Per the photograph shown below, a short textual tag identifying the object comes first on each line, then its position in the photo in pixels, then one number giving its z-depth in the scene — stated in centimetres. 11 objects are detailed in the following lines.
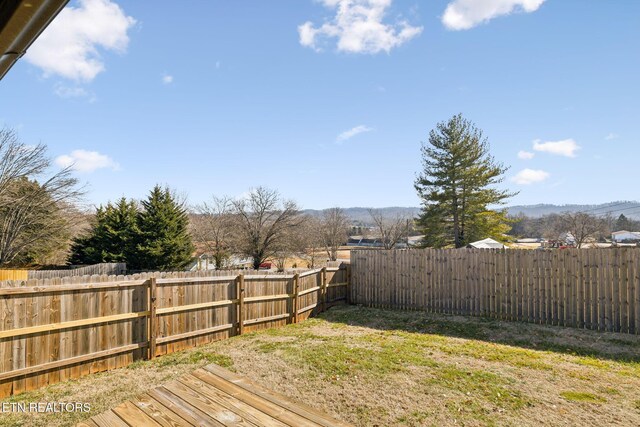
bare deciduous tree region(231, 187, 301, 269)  2817
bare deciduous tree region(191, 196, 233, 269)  2877
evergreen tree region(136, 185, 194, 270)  2152
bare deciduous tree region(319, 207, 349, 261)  4452
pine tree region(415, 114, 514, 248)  2427
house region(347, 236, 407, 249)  6089
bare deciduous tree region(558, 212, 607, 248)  4662
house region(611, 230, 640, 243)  6531
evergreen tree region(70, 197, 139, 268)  2156
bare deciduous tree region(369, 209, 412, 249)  4706
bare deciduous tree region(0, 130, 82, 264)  1992
